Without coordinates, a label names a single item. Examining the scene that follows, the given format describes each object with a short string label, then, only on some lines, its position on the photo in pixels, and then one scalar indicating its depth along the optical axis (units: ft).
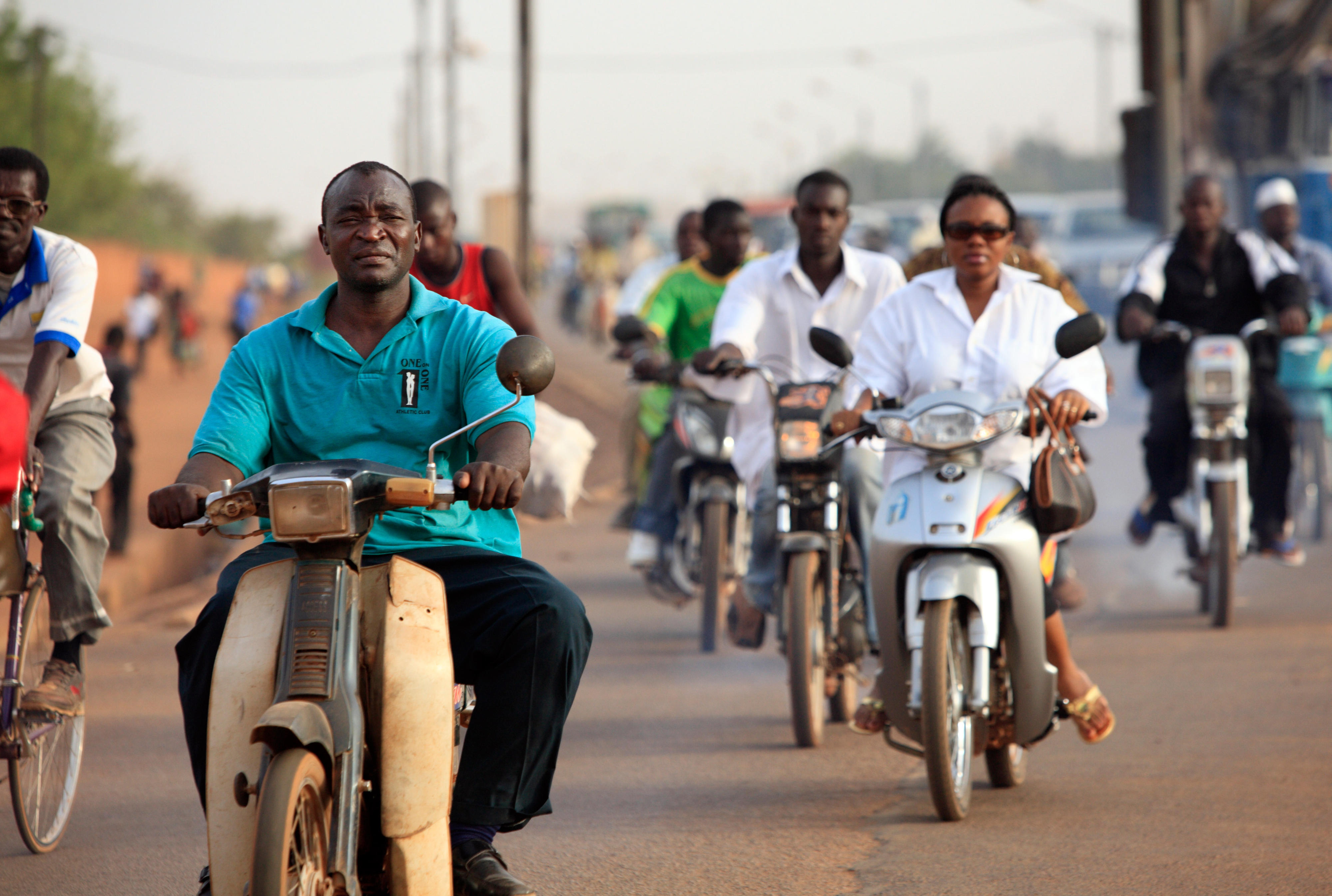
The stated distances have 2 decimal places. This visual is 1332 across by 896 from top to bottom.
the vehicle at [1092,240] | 206.08
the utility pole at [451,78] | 298.15
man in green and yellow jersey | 58.65
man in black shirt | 59.11
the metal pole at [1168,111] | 89.20
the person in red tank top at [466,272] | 48.42
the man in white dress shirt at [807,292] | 47.85
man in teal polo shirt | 24.43
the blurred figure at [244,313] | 272.92
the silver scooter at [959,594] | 33.01
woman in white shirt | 35.86
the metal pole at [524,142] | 162.09
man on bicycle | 34.24
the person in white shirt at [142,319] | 261.44
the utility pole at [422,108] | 373.61
